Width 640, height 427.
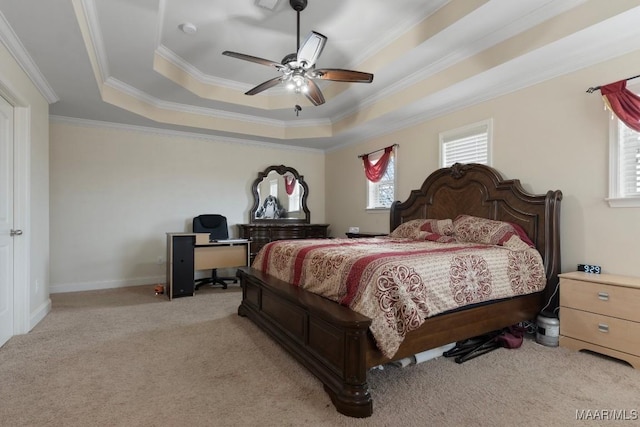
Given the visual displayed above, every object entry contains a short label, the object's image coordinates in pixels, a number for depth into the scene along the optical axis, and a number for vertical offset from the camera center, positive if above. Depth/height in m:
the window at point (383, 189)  5.15 +0.39
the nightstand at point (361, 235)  4.95 -0.35
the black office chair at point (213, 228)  5.12 -0.25
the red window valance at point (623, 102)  2.54 +0.89
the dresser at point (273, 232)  5.60 -0.35
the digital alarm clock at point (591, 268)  2.79 -0.50
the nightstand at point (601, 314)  2.31 -0.79
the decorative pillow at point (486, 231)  3.13 -0.20
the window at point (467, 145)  3.78 +0.85
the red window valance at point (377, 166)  5.08 +0.77
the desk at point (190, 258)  4.32 -0.65
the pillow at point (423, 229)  3.72 -0.20
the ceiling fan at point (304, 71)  2.78 +1.36
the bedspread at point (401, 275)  1.94 -0.46
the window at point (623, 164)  2.66 +0.40
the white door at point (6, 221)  2.79 -0.07
